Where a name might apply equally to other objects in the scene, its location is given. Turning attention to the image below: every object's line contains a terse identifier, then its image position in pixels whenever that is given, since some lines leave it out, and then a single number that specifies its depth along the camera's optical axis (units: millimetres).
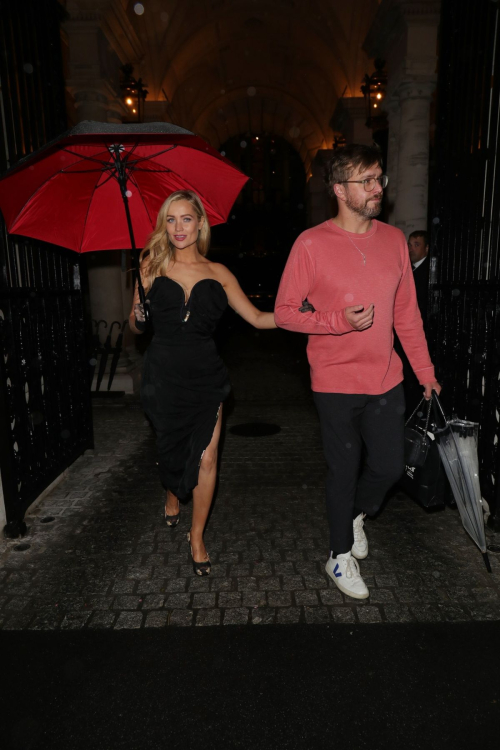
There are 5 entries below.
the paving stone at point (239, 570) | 3656
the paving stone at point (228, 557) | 3855
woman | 3521
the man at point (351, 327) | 3043
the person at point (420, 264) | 5793
